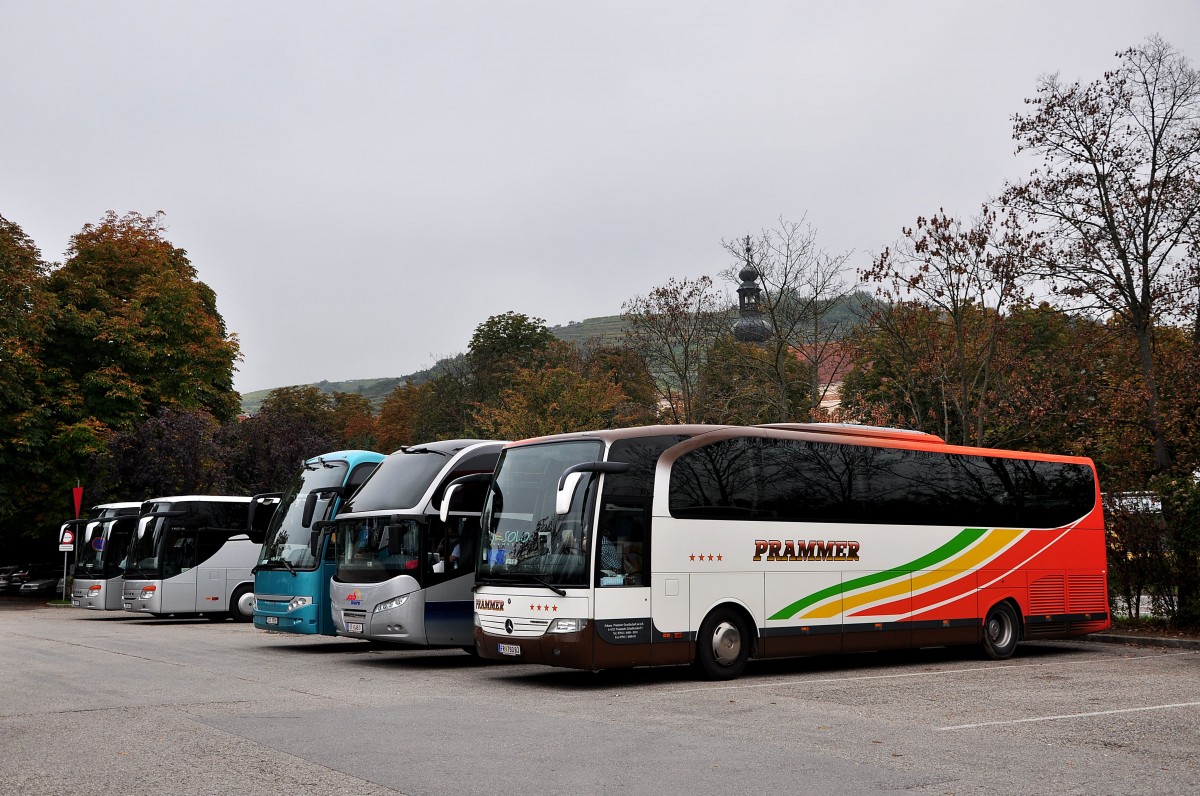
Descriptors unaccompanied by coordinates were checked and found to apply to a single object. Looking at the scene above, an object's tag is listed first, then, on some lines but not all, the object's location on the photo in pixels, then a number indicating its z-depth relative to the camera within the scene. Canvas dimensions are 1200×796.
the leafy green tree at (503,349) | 74.56
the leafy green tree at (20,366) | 39.75
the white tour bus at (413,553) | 17.09
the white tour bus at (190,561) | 29.94
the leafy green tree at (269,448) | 44.66
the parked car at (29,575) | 47.16
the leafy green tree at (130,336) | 44.22
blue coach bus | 19.19
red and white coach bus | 14.16
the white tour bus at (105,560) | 31.98
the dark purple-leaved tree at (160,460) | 41.72
